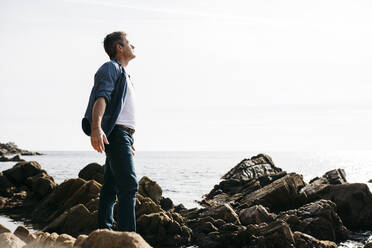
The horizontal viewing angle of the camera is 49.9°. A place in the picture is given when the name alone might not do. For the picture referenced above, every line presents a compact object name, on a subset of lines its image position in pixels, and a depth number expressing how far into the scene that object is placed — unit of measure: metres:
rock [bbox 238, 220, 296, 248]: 8.64
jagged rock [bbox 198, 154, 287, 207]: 20.30
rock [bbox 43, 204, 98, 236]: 9.48
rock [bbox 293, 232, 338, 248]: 8.75
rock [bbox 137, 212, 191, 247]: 9.61
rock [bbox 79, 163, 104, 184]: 17.12
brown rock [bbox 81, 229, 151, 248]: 3.58
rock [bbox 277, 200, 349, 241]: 10.59
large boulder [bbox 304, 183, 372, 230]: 12.82
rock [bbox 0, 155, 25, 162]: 68.53
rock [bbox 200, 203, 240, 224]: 11.00
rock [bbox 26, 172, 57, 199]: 15.41
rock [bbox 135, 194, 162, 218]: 10.82
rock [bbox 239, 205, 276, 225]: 11.07
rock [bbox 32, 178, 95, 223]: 12.41
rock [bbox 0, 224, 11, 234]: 5.43
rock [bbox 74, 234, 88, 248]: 3.91
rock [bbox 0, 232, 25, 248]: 4.28
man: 4.51
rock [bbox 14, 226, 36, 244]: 5.19
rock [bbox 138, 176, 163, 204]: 14.93
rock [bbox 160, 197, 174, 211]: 15.79
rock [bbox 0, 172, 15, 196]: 17.41
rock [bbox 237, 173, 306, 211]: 14.16
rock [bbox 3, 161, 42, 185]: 18.86
